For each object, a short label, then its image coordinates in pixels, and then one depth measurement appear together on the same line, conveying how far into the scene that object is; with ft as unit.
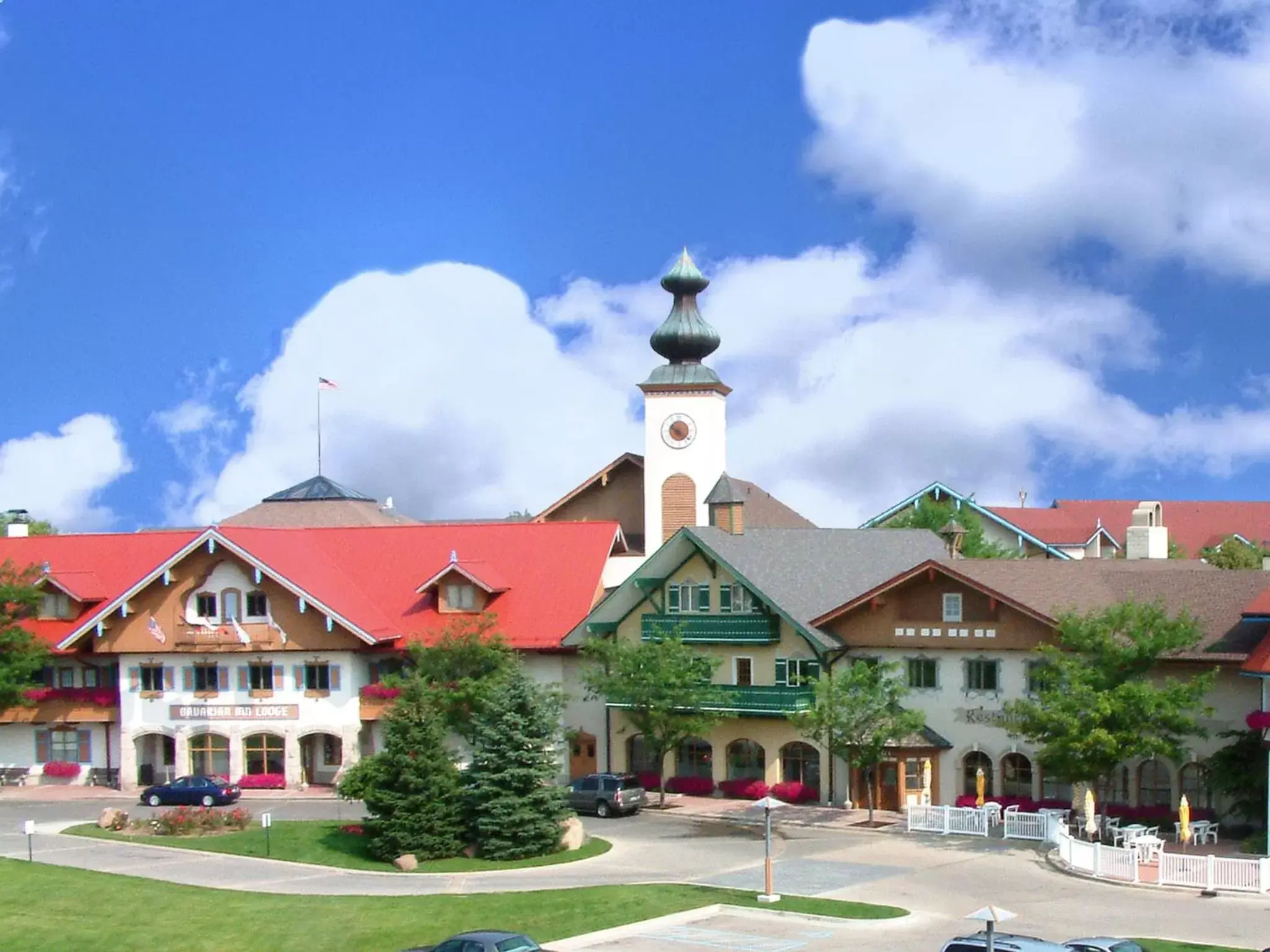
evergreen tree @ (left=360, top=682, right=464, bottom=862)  142.82
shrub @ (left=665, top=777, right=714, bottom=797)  180.65
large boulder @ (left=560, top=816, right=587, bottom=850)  144.46
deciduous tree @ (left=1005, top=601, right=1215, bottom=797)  140.67
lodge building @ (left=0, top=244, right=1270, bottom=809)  164.86
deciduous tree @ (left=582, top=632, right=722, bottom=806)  171.22
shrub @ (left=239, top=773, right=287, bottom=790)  190.29
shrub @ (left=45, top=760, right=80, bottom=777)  198.80
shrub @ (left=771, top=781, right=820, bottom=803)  173.27
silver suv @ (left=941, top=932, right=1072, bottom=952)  86.53
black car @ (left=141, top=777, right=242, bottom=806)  173.37
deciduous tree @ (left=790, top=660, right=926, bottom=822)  159.74
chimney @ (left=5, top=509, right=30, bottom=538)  234.17
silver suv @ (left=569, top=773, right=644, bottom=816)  166.81
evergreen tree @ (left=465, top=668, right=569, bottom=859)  142.51
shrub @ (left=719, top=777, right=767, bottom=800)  175.73
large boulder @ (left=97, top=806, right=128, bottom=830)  159.12
